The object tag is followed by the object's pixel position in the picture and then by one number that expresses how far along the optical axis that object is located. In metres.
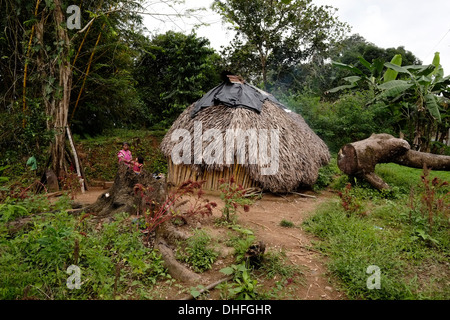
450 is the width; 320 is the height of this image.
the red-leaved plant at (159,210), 2.87
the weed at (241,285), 2.04
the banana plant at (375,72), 7.02
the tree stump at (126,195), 3.42
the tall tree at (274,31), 13.52
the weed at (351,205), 3.92
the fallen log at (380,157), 5.15
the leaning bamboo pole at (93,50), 5.95
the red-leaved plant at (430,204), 3.12
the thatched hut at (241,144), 5.40
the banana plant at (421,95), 5.96
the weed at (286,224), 3.80
